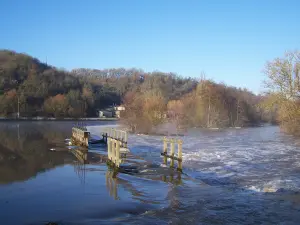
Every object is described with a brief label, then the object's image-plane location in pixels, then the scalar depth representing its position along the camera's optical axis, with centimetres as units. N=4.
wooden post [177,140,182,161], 1596
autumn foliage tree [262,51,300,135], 3410
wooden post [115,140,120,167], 1539
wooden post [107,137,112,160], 1702
